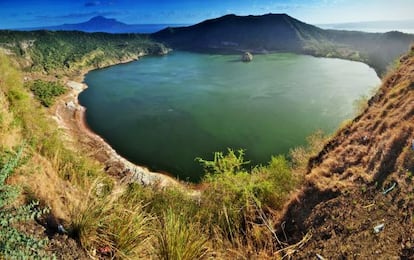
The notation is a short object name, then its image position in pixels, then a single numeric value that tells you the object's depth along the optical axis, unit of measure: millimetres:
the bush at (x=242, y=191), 8023
